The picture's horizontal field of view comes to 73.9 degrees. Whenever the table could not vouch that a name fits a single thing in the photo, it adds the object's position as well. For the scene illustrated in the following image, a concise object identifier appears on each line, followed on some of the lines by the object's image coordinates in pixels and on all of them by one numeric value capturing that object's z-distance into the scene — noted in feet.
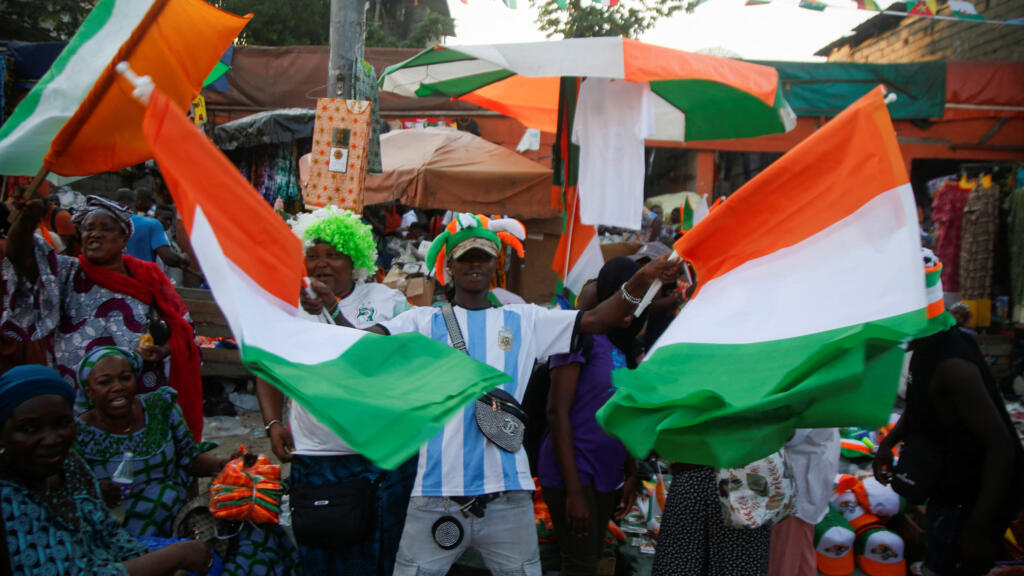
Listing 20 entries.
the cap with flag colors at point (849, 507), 15.24
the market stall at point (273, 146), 28.73
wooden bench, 22.07
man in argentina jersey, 8.60
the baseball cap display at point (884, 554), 14.46
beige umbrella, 24.84
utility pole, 15.25
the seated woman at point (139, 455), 9.96
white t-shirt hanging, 13.00
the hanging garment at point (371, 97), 15.39
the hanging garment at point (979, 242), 30.09
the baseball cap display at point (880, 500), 15.17
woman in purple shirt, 10.05
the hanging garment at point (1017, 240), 29.08
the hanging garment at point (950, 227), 32.07
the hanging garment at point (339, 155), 14.38
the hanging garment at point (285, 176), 30.40
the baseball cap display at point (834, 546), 14.40
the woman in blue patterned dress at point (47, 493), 6.92
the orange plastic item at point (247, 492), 9.86
